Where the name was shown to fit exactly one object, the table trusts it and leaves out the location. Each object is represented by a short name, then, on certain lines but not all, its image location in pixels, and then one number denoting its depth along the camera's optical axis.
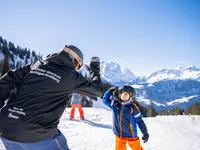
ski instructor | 1.86
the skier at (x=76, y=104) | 8.89
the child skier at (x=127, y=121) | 3.81
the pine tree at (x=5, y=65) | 44.56
